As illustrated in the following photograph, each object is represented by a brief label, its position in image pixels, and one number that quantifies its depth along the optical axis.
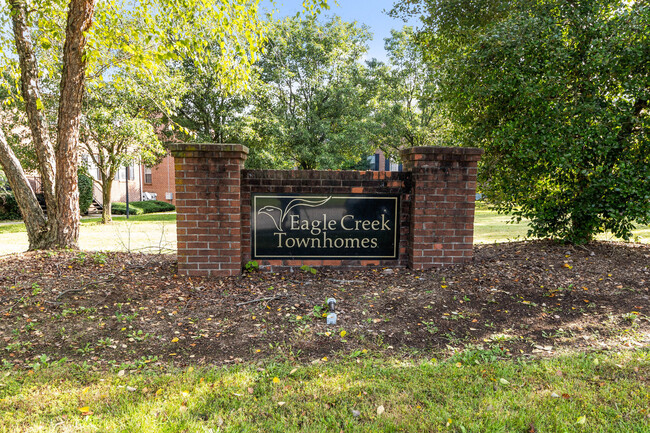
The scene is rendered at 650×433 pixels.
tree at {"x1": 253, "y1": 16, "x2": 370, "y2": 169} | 20.81
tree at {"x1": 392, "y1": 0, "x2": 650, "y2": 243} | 5.50
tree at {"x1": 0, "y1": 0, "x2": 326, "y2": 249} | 5.81
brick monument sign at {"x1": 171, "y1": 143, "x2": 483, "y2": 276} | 5.05
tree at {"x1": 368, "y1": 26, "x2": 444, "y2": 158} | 23.73
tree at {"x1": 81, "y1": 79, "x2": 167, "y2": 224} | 14.34
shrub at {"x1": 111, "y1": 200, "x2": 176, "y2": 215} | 24.44
